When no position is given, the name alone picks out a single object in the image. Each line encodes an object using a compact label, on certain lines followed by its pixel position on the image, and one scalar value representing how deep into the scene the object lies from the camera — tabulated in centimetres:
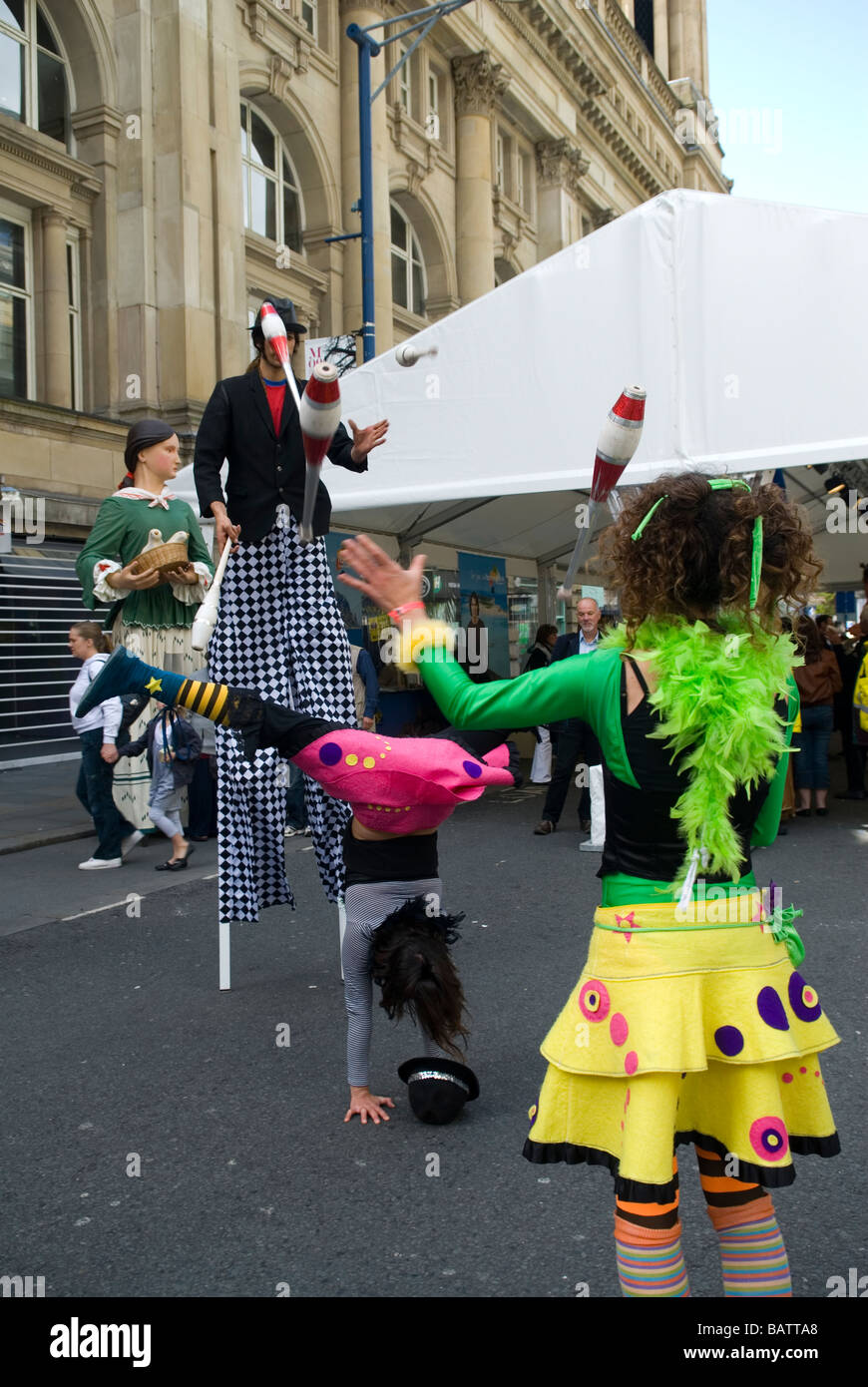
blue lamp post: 1481
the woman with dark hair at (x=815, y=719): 905
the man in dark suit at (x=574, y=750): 816
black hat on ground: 329
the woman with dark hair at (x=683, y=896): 189
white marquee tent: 752
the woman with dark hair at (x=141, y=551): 554
